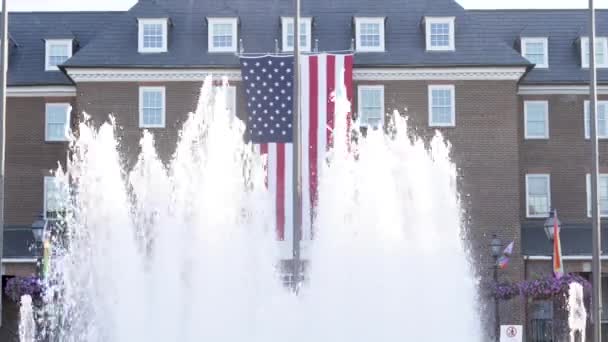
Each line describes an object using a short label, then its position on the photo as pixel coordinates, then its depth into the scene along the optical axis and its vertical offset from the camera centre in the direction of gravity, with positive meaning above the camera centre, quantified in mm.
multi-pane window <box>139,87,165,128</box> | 44938 +3889
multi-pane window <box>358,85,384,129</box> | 44812 +3813
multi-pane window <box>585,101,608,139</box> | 47125 +3548
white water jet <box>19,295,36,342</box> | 34484 -3366
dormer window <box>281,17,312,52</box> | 45375 +6750
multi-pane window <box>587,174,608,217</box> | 47156 +588
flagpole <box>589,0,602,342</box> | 27438 +186
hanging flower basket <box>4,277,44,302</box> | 35312 -2199
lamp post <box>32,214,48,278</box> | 31312 -440
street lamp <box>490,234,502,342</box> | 34000 -1203
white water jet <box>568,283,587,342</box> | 36988 -3338
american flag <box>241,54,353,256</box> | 39719 +3139
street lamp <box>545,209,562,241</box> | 32681 -428
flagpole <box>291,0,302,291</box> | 26984 +1102
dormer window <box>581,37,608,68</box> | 47562 +6239
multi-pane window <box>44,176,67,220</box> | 45847 +612
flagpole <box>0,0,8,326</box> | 27095 +2787
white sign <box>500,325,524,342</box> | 26766 -2740
